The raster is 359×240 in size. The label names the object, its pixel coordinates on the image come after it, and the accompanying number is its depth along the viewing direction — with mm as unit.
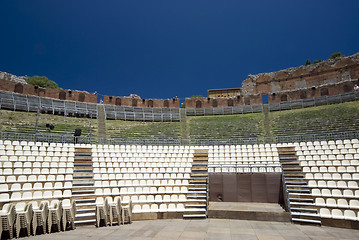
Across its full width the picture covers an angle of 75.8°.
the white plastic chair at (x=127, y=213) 9416
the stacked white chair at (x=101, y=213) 8781
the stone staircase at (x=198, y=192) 10469
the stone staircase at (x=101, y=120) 24900
